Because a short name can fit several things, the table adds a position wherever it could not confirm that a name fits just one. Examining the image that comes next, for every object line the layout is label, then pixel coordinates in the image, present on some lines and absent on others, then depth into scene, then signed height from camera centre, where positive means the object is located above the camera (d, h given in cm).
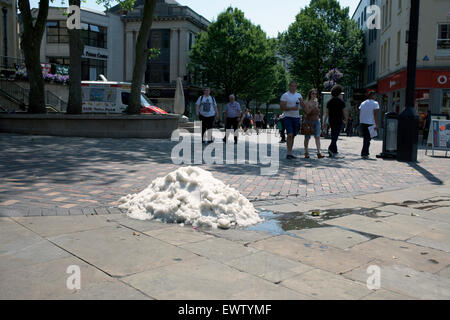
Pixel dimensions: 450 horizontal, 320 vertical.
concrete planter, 1502 -26
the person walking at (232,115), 1413 +17
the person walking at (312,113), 1092 +22
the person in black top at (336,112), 1176 +28
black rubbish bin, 1190 -30
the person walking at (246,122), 2526 -9
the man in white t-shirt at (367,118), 1210 +13
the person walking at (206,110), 1347 +30
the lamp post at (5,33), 2884 +559
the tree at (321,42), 4375 +809
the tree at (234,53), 4831 +752
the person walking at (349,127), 3020 -32
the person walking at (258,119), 2972 +9
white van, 2339 +115
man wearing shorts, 1052 +25
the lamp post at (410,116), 1066 +19
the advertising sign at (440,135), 1312 -32
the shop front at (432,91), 2480 +188
